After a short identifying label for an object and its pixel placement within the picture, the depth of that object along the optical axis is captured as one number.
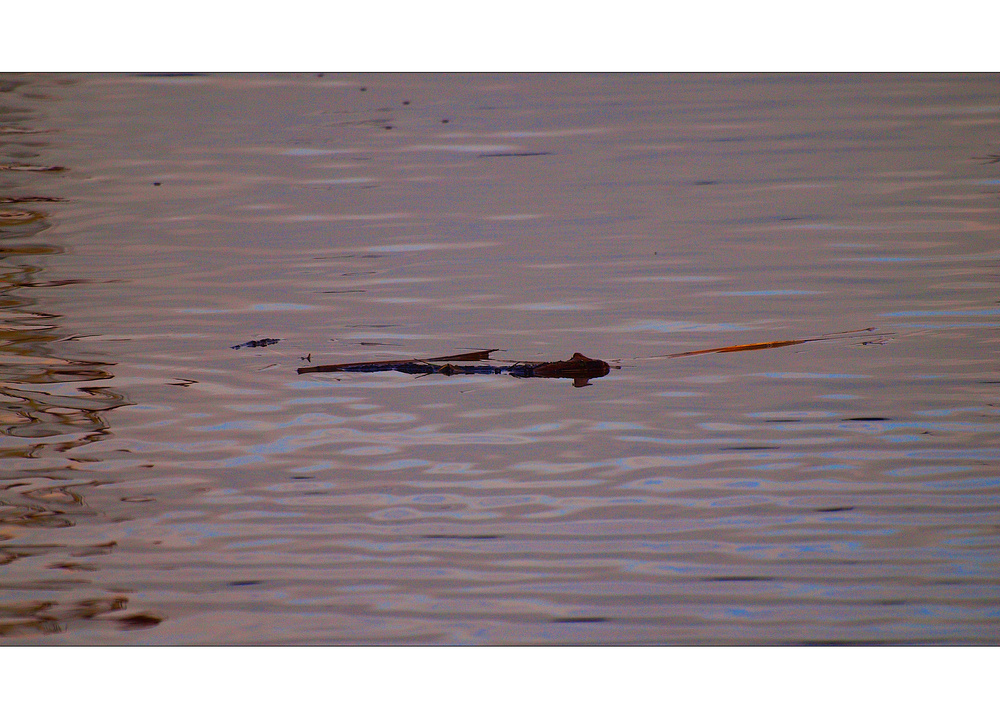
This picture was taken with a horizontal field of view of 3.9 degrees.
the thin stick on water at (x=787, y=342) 36.17
